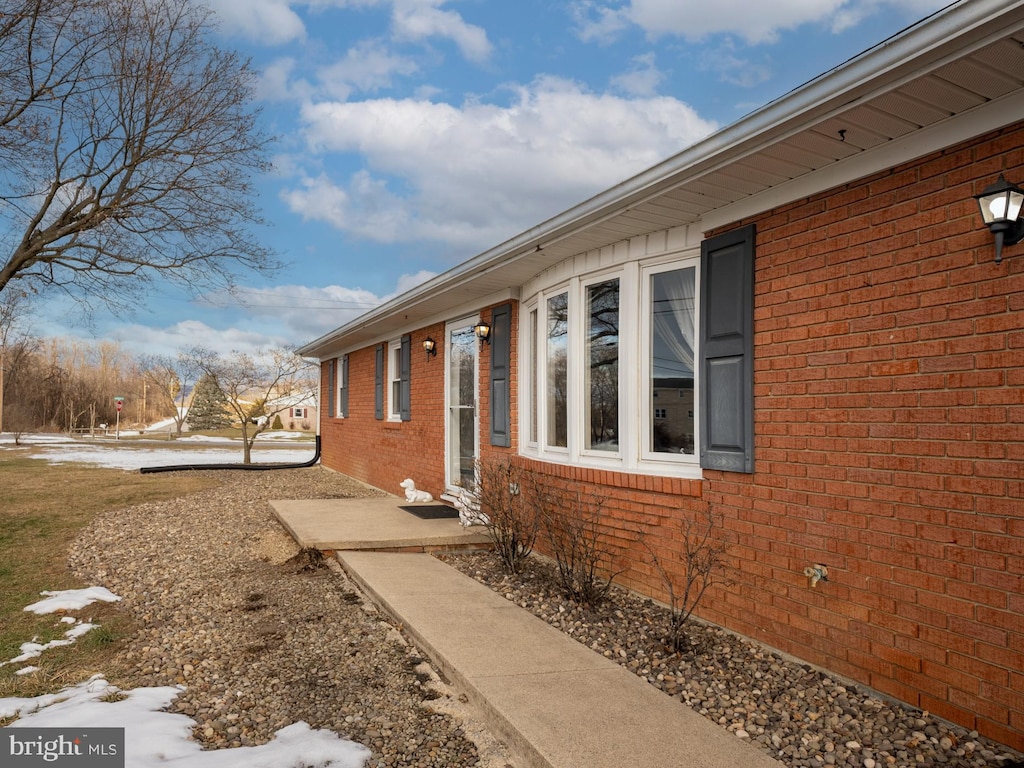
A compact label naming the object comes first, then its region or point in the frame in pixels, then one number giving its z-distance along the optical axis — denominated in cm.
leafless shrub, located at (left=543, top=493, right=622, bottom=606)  464
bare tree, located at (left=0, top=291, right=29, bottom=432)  1049
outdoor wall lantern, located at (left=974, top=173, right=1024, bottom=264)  258
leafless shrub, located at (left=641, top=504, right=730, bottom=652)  400
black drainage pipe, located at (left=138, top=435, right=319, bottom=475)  1537
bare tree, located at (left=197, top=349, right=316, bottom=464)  2122
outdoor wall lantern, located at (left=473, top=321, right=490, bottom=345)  760
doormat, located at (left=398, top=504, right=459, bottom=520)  774
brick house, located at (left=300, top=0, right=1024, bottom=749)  269
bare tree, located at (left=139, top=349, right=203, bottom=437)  2962
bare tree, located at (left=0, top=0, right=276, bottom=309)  821
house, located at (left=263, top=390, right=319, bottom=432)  5124
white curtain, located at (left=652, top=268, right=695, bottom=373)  452
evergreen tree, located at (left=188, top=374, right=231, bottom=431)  3965
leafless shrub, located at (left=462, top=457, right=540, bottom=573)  558
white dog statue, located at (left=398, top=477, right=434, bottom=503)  891
